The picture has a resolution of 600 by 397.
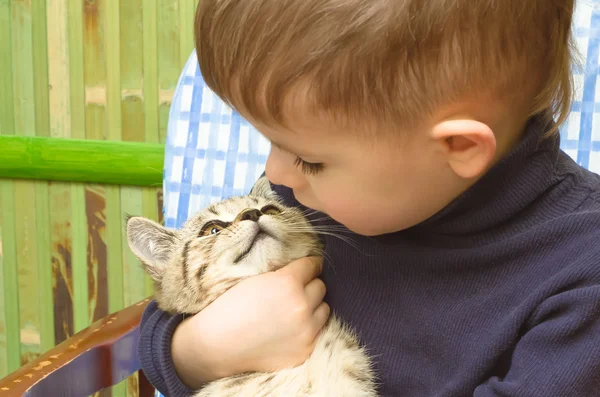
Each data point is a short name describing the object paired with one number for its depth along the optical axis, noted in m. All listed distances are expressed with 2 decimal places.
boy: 0.77
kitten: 0.88
